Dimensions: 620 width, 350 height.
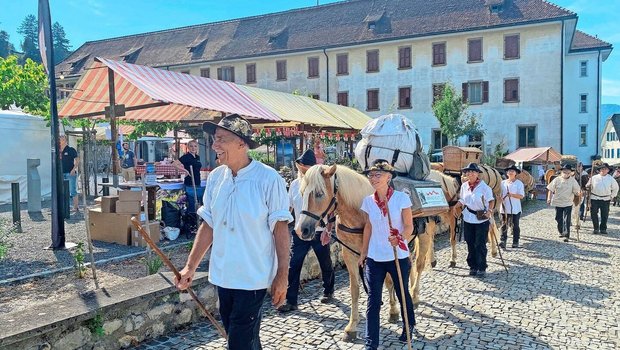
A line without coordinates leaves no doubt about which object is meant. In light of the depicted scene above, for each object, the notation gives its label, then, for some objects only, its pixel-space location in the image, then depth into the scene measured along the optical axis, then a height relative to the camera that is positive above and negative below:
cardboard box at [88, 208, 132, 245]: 8.02 -1.17
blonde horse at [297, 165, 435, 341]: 4.64 -0.56
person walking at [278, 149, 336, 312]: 5.93 -1.28
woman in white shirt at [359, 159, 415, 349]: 4.54 -0.75
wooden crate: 10.45 -0.15
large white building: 32.81 +6.36
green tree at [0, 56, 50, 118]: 16.72 +2.30
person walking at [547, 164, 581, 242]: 11.48 -1.10
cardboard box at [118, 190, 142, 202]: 7.82 -0.63
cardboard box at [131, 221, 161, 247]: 7.87 -1.27
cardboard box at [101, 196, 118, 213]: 8.15 -0.80
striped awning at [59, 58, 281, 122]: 8.79 +1.20
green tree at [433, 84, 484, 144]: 31.80 +2.17
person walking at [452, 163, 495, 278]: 7.70 -1.07
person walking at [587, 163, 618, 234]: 12.36 -1.12
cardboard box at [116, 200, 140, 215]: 7.92 -0.83
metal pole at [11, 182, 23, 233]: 10.04 -0.96
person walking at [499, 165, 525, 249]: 10.44 -1.11
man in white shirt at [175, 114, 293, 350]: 3.09 -0.51
